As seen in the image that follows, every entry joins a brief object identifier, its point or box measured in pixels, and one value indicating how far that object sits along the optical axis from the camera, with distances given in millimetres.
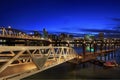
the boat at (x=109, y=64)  28215
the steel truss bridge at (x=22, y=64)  4050
